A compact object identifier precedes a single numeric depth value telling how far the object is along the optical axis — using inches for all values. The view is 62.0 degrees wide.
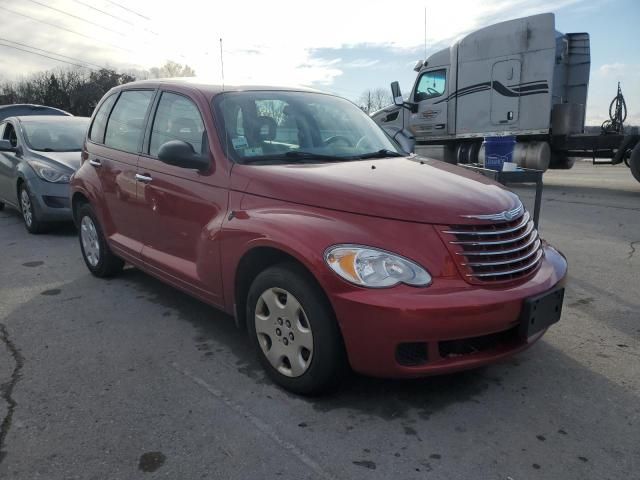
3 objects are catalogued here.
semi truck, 483.8
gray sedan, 275.1
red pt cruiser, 100.0
